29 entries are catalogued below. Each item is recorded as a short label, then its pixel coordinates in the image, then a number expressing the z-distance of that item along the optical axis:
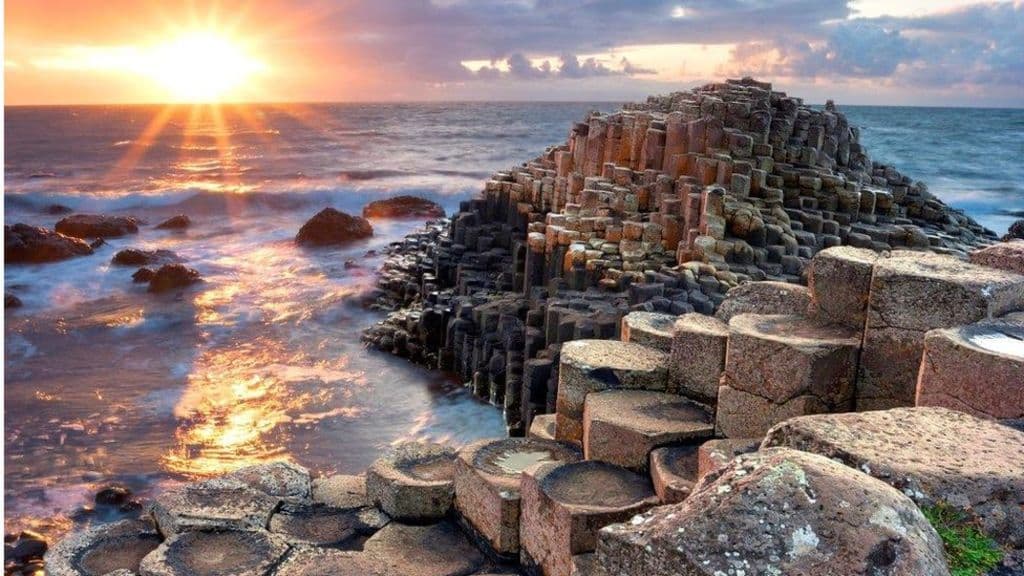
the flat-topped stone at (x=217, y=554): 5.55
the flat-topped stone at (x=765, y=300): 6.02
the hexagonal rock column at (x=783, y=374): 5.17
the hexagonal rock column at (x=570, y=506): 4.96
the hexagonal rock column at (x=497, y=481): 5.54
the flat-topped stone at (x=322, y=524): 6.04
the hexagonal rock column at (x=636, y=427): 5.55
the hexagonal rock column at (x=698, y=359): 5.88
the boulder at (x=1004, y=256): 5.12
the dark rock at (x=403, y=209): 31.36
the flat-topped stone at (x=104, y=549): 5.88
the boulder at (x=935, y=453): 3.12
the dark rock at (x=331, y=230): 25.02
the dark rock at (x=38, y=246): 22.80
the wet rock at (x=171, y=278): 19.62
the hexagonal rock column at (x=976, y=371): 4.04
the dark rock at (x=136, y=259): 22.47
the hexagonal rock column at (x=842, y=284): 5.32
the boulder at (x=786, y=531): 2.61
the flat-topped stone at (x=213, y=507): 6.07
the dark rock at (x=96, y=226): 27.77
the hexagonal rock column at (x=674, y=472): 5.01
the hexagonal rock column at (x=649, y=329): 6.82
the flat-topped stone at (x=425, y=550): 5.59
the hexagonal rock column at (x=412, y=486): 6.16
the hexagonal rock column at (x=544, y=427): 6.68
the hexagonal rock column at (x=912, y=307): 4.68
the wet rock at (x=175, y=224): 30.67
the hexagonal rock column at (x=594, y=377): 6.21
